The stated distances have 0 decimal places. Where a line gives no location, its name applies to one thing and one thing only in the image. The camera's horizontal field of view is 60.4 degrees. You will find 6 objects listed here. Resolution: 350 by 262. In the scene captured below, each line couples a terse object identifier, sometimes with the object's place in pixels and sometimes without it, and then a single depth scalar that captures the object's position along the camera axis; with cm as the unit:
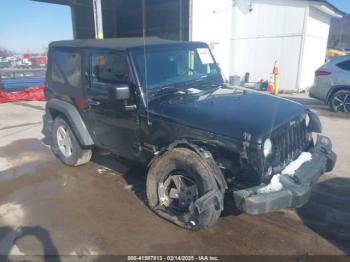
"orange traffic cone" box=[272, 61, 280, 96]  1275
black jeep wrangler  291
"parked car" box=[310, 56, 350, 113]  873
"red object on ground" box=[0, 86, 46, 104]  1227
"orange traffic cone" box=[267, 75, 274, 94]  1277
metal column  845
